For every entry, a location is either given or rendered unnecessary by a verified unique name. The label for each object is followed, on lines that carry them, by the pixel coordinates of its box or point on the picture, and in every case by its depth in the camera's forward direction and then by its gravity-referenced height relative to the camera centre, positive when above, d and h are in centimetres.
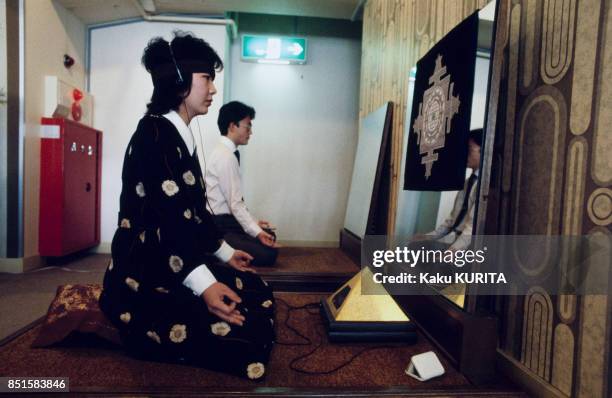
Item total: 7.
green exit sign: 419 +136
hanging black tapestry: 140 +29
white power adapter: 118 -57
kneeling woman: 117 -28
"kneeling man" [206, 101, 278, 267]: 242 -13
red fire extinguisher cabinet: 313 -19
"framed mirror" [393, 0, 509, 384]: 119 -40
